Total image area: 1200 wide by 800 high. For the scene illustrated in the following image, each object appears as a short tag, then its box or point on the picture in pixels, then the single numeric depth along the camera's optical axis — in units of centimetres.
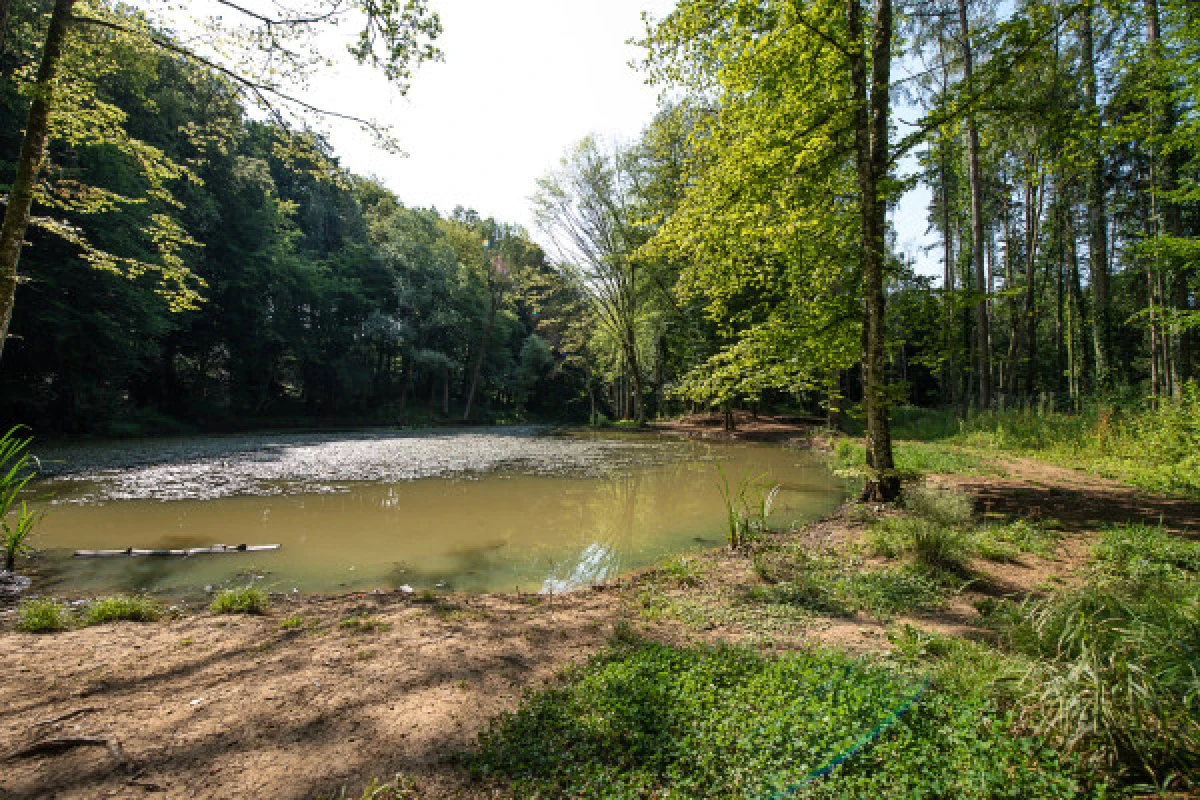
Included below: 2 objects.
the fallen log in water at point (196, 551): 539
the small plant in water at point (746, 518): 557
